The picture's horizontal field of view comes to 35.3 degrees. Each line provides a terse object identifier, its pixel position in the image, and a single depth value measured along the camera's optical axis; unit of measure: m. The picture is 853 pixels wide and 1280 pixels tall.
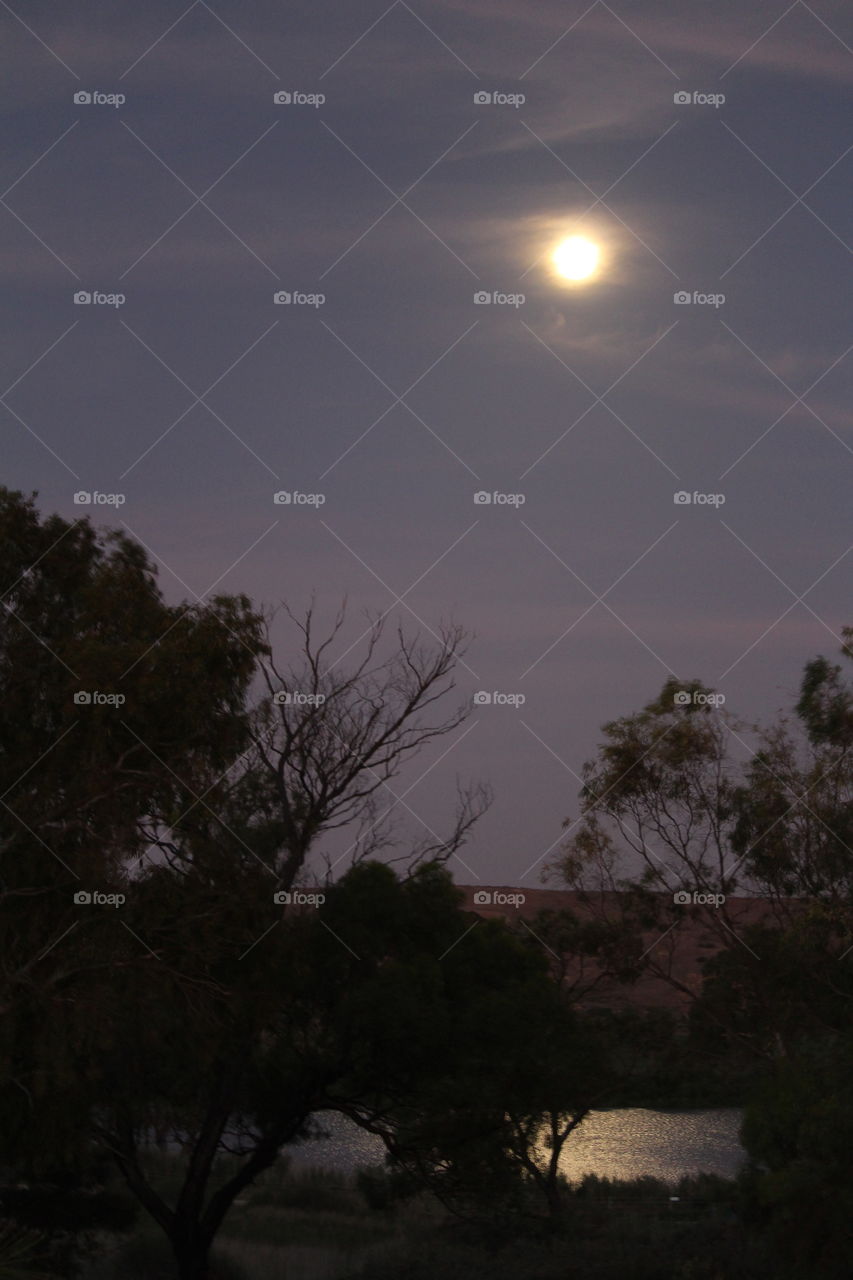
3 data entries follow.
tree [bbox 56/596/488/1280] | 15.40
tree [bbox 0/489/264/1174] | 14.31
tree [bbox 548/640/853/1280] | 22.95
